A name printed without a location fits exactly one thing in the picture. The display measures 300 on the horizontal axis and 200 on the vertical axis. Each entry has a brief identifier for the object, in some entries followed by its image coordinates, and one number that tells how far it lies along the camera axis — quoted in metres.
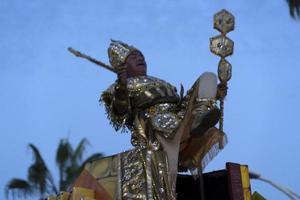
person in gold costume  7.23
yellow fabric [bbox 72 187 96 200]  6.99
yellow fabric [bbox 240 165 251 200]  7.43
